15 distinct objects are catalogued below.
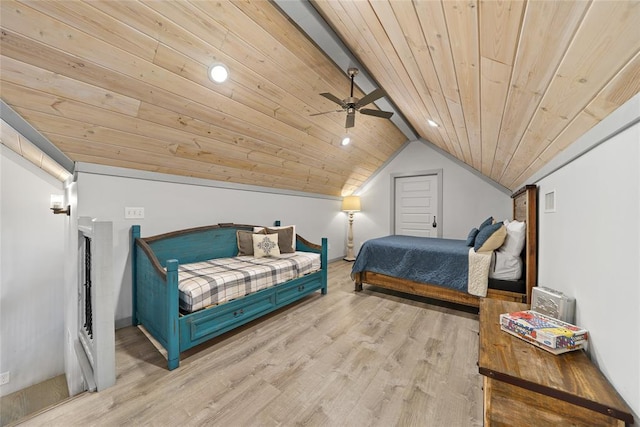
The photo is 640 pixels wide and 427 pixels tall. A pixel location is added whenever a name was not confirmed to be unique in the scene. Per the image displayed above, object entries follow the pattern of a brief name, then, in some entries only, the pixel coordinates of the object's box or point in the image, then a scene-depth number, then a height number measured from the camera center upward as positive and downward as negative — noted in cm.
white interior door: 521 +13
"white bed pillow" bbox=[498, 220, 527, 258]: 245 -28
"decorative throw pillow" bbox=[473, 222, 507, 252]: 265 -27
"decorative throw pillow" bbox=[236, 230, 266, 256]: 333 -44
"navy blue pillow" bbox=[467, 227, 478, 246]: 327 -34
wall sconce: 270 +3
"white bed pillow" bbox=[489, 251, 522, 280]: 254 -57
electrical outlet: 261 -180
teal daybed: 189 -80
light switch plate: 251 -4
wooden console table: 81 -62
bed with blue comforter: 226 -70
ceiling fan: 235 +109
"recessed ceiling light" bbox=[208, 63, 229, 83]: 197 +112
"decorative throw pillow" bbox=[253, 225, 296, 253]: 348 -31
